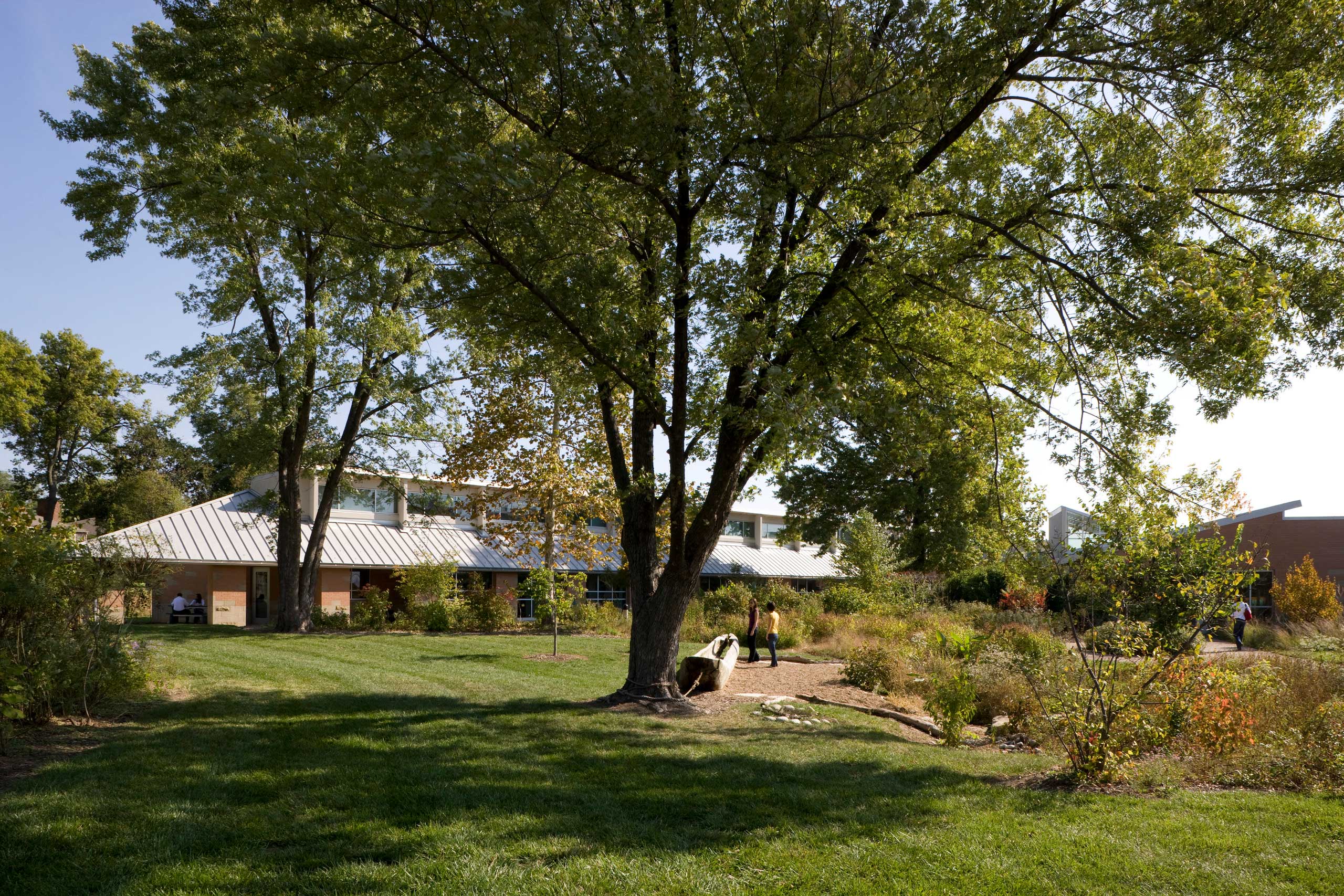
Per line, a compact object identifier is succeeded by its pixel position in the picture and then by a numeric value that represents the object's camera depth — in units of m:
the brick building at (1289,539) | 32.47
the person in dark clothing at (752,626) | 19.12
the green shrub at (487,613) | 27.23
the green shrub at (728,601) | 28.53
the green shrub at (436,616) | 25.83
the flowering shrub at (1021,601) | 24.80
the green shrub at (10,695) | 6.98
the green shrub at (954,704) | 9.98
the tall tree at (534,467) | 26.86
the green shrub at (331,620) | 26.39
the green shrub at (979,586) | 36.04
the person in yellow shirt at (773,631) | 18.08
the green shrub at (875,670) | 15.05
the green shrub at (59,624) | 7.79
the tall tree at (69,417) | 39.19
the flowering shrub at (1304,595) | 25.81
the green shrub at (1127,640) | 8.15
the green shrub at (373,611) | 25.80
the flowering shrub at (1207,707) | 8.20
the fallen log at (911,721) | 11.42
